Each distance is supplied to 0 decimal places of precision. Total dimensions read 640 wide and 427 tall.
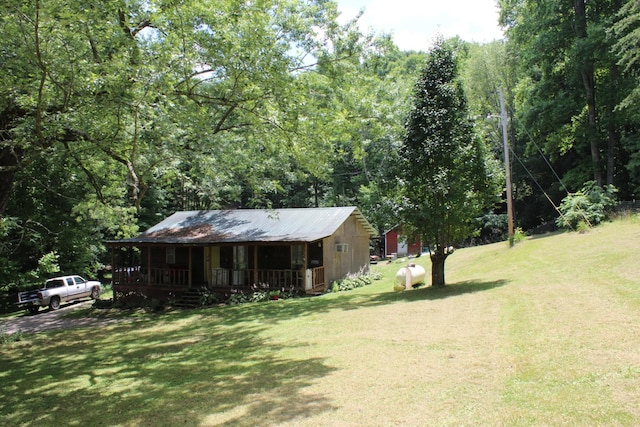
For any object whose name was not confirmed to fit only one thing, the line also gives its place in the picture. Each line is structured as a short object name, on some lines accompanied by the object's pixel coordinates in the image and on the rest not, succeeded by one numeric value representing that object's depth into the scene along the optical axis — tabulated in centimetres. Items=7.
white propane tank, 1777
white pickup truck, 2289
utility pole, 2264
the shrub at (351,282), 2184
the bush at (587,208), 2281
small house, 2131
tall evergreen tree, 1530
